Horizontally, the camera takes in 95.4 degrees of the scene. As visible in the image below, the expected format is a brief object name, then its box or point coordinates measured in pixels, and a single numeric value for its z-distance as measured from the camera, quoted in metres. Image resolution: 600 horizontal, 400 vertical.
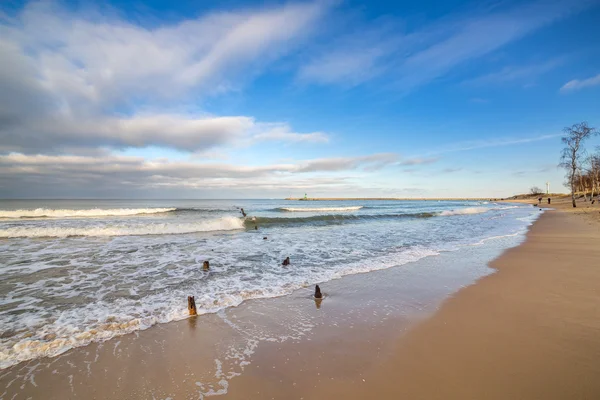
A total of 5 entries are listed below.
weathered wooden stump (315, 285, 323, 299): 6.04
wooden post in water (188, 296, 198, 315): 5.25
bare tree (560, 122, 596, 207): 27.80
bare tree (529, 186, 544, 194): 95.56
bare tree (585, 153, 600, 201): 40.19
